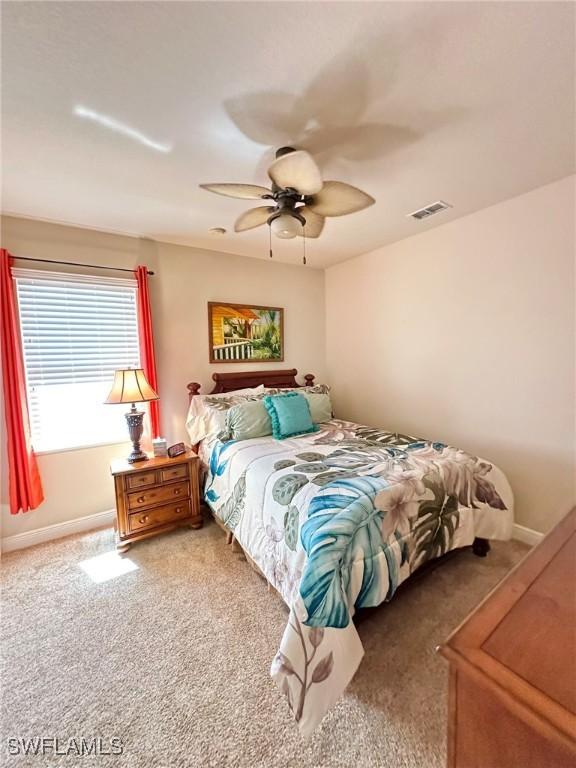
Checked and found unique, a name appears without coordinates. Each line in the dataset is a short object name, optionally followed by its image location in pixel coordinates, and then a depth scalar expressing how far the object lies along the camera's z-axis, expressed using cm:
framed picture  331
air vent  241
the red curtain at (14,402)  226
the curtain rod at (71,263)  238
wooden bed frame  315
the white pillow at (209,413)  281
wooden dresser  54
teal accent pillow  269
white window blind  245
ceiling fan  137
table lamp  244
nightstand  236
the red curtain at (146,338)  279
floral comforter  125
